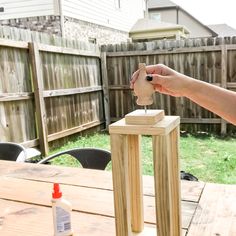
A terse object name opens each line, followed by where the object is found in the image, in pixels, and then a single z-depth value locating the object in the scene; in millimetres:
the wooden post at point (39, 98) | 4652
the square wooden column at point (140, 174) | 773
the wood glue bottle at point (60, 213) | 961
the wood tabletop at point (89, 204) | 1050
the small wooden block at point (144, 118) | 800
